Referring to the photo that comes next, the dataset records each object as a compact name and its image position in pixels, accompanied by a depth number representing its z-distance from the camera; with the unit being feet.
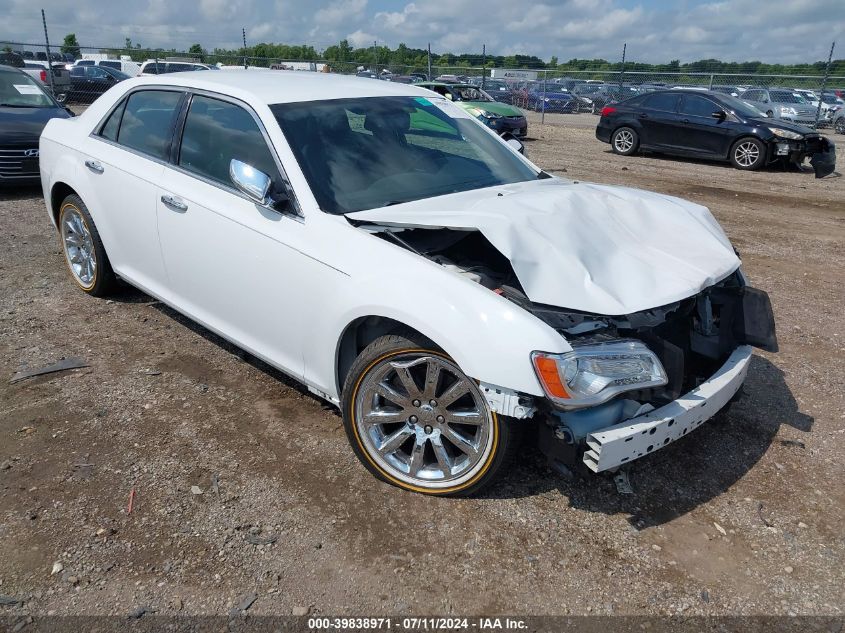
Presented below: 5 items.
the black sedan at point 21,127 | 27.35
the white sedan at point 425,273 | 8.63
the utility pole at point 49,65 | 59.06
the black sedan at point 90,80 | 71.72
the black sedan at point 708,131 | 41.24
